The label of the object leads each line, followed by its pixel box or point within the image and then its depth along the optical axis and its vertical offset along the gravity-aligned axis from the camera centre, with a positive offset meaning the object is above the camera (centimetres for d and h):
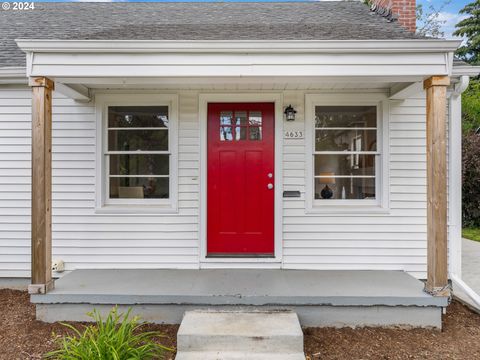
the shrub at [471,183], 838 -5
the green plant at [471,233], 752 -128
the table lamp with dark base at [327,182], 414 -3
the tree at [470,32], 1938 +906
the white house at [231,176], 398 +3
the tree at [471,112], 1230 +265
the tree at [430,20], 1578 +785
